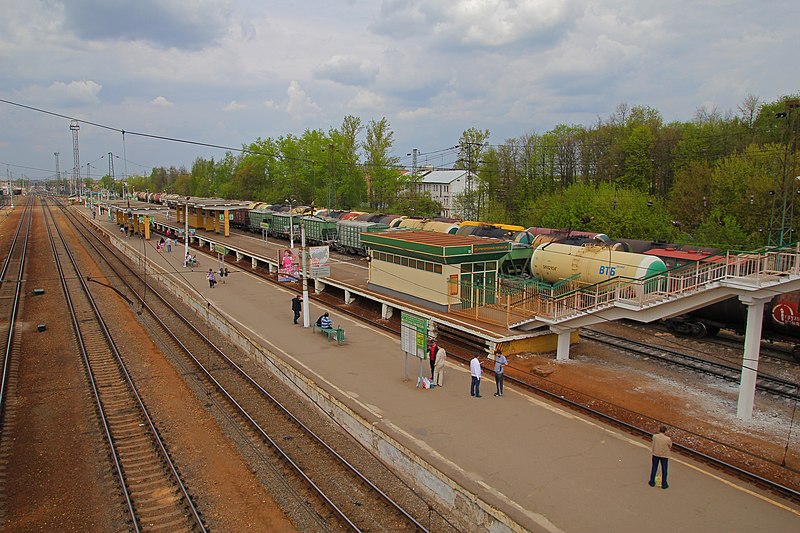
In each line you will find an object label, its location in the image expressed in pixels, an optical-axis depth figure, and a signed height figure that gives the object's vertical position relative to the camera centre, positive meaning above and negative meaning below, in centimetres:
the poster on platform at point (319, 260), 2312 -245
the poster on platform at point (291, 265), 2514 -296
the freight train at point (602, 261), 1923 -211
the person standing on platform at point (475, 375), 1532 -471
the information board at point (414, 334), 1597 -383
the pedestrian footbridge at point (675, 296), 1351 -260
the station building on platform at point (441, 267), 2130 -250
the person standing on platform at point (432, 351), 1696 -452
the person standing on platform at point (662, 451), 1041 -456
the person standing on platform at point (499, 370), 1523 -456
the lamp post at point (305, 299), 2183 -400
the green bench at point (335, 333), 2045 -492
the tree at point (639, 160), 5528 +508
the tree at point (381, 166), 7127 +499
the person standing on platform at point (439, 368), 1608 -480
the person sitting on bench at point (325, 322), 2131 -463
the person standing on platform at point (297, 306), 2355 -445
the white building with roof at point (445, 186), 10289 +378
